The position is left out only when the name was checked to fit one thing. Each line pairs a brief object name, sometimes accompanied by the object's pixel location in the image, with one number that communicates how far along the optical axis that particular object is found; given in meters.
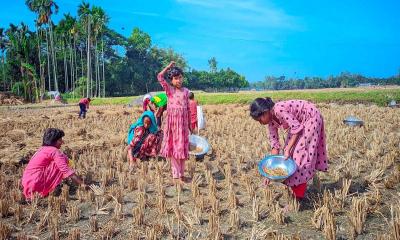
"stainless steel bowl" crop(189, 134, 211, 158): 6.17
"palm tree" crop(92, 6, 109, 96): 40.81
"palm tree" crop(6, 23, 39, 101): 38.22
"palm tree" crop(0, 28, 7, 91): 44.38
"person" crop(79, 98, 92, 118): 14.61
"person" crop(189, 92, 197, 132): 7.24
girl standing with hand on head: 4.93
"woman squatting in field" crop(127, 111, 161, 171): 6.34
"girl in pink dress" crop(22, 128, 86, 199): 4.43
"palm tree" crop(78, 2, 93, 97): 40.22
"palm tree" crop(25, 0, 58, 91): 39.25
